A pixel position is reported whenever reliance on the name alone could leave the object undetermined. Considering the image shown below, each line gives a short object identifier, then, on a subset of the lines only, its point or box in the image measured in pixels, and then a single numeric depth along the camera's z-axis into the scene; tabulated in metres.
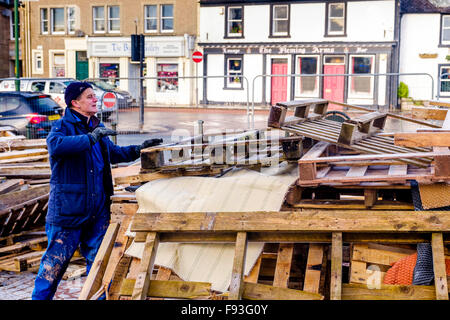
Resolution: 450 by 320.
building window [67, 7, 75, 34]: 37.50
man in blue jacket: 4.94
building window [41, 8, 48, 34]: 38.44
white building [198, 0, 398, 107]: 31.05
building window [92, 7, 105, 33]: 36.97
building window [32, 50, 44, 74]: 38.45
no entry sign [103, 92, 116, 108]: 14.87
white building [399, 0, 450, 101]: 31.08
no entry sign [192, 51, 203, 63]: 29.81
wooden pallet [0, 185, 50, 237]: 6.86
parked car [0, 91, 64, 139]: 13.70
